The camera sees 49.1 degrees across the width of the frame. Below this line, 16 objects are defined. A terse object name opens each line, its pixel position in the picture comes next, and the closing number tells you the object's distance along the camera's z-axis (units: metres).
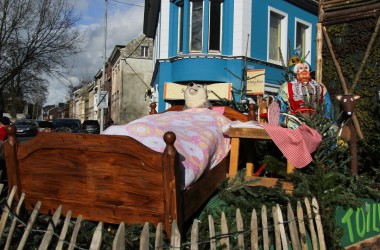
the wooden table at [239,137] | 3.94
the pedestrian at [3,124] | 9.27
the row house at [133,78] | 36.03
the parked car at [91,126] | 25.72
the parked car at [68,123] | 26.26
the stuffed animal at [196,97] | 4.67
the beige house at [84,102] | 64.59
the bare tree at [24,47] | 20.30
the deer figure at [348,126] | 4.30
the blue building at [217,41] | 14.73
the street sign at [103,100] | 21.07
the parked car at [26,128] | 31.14
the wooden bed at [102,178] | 2.82
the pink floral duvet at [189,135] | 3.25
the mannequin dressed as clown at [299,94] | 4.68
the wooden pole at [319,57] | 7.09
